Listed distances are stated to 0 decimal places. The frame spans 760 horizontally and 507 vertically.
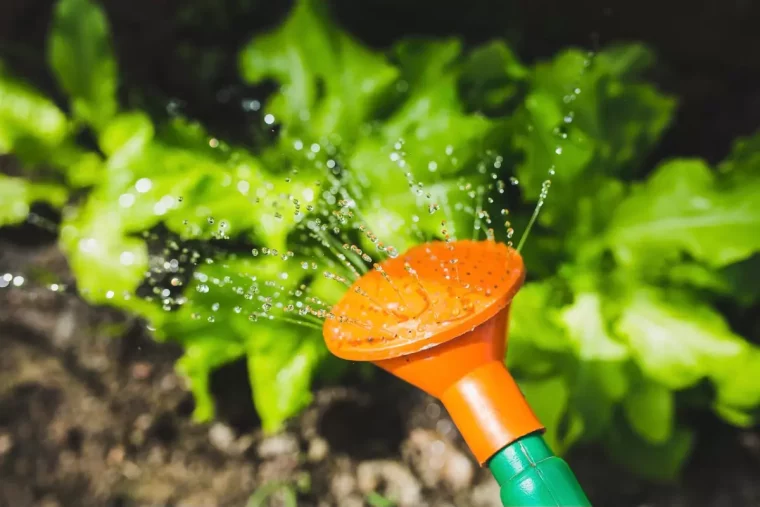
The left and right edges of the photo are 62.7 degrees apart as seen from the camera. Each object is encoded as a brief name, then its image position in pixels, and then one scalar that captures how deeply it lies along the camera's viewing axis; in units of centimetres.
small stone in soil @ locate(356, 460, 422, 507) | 130
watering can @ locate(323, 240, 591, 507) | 52
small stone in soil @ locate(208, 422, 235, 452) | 136
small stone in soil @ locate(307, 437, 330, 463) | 134
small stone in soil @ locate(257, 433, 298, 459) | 135
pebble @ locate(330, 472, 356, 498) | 130
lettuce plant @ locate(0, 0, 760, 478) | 103
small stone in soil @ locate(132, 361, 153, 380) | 142
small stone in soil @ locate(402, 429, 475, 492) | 132
